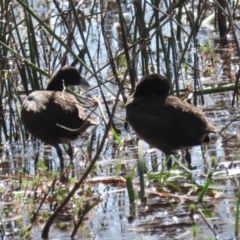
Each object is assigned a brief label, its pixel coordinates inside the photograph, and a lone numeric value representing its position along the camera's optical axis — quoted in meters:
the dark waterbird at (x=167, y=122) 13.12
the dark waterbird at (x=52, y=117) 13.83
